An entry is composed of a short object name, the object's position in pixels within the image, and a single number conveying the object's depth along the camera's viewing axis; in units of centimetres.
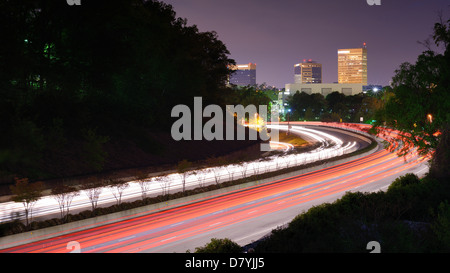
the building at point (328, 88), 16650
